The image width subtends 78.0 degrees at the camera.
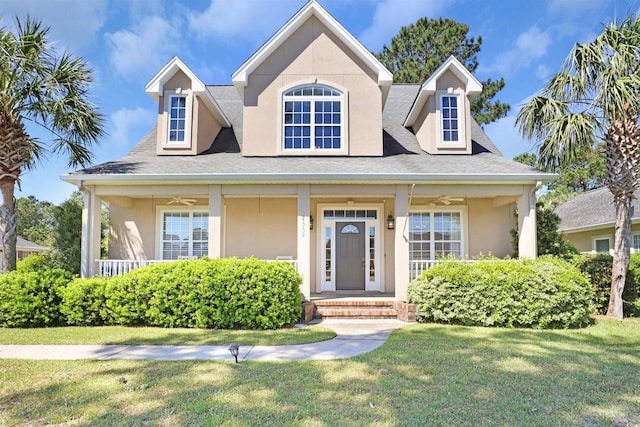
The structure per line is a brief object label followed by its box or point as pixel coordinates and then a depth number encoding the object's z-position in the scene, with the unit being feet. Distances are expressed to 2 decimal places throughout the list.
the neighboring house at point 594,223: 53.88
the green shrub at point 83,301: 27.93
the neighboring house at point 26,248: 96.68
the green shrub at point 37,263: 42.60
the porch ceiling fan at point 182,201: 38.48
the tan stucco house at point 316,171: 33.09
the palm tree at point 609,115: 29.50
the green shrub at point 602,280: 32.81
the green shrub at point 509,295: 27.76
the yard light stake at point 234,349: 18.06
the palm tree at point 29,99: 30.91
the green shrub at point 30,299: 27.43
